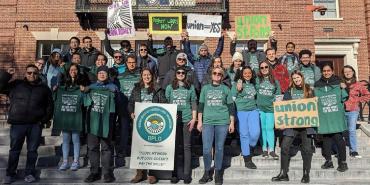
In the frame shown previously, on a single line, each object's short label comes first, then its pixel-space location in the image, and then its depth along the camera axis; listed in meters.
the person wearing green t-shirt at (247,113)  6.83
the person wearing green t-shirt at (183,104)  6.37
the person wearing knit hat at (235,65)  7.49
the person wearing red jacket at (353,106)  7.34
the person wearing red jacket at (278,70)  7.53
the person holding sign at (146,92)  6.54
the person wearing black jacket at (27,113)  6.29
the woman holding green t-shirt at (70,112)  6.57
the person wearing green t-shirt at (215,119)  6.23
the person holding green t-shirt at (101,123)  6.27
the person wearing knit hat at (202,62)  7.67
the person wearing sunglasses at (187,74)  6.85
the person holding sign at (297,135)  6.36
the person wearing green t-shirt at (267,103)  7.05
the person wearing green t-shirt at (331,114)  6.80
